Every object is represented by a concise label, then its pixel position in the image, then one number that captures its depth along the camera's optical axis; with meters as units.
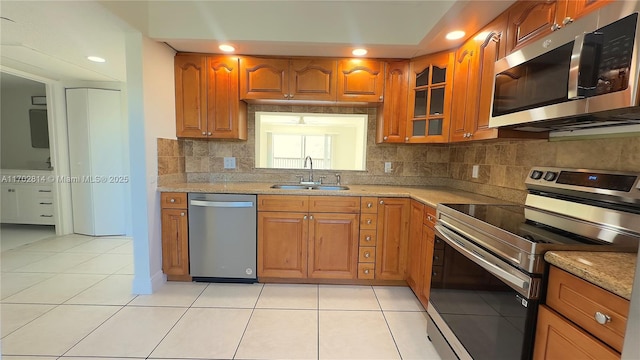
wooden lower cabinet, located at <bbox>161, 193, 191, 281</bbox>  2.45
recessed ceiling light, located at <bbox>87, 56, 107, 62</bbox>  2.72
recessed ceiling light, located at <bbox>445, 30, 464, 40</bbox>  2.03
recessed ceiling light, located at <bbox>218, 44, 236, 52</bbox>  2.40
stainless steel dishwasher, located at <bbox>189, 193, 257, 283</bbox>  2.43
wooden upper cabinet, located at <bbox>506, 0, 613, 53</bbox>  1.23
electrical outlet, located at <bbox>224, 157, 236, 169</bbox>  2.98
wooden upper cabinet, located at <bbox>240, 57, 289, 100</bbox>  2.58
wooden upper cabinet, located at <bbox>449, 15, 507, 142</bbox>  1.81
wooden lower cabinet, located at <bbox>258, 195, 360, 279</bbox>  2.44
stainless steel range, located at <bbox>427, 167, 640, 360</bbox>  1.06
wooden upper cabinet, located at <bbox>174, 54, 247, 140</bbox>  2.58
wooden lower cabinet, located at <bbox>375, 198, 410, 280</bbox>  2.43
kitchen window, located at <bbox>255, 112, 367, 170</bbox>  3.02
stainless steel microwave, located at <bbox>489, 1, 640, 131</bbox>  0.95
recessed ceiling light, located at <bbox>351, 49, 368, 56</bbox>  2.41
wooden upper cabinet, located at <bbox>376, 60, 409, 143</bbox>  2.59
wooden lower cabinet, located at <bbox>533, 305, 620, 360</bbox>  0.81
